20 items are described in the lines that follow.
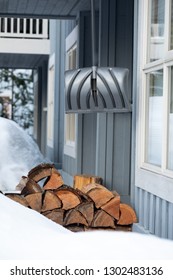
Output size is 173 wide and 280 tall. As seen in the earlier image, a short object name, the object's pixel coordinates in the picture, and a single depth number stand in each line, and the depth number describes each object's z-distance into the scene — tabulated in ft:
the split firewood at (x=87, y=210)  20.63
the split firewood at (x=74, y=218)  20.72
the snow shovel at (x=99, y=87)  19.56
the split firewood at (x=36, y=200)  20.94
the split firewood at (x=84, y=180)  24.67
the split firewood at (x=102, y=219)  20.76
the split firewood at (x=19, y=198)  20.84
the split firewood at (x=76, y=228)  20.92
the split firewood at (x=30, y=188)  21.80
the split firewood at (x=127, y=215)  19.52
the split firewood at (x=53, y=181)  23.61
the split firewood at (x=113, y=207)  20.71
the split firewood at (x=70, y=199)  20.70
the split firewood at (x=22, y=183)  24.17
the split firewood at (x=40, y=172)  24.31
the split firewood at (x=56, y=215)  20.75
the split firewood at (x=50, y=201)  20.68
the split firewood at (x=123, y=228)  20.61
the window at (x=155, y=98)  15.96
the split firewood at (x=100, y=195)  20.71
